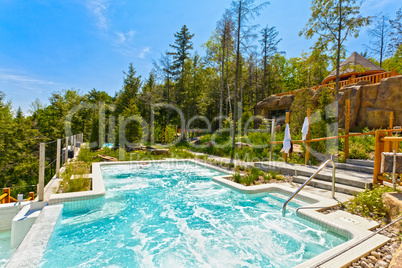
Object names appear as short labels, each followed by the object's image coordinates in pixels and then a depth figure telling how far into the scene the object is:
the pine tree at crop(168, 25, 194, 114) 19.67
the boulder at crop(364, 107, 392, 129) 12.52
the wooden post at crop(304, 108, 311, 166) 7.21
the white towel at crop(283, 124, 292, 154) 7.38
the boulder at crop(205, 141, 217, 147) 13.33
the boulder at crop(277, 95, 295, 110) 17.91
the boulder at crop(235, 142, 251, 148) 11.17
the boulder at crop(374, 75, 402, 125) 12.17
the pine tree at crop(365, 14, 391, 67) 16.74
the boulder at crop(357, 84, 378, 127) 13.23
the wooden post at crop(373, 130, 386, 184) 4.10
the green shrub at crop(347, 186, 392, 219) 3.47
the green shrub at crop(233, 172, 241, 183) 6.07
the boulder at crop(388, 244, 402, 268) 1.88
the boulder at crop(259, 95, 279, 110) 19.31
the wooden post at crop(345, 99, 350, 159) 6.79
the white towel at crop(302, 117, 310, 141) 7.30
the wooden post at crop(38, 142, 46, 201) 3.90
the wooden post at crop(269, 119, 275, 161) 8.49
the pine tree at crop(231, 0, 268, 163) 11.12
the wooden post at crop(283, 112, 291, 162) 7.92
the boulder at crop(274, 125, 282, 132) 16.21
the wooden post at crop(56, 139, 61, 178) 6.05
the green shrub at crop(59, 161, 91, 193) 4.91
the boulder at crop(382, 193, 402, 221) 3.07
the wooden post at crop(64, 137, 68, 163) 8.07
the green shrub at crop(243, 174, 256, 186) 5.70
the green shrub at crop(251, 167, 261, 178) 6.41
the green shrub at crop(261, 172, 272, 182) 6.11
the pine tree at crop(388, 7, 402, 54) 14.83
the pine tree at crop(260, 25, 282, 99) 21.95
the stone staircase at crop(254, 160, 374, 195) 4.81
